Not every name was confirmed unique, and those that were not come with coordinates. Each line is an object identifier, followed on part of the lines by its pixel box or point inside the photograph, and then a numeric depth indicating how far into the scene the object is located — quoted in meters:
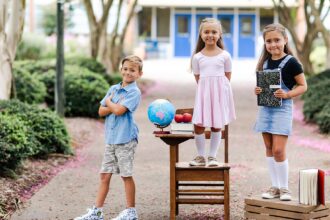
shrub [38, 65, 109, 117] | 19.10
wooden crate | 7.39
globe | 7.97
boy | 8.17
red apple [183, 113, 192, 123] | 8.19
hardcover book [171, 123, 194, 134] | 8.08
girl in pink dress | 8.17
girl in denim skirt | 7.78
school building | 54.50
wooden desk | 8.00
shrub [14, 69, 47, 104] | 16.98
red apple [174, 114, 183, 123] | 8.18
